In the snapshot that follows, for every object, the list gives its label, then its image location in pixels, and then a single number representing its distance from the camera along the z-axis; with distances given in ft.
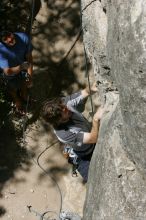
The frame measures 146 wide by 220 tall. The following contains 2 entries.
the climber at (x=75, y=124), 18.25
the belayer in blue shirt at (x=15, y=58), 22.12
